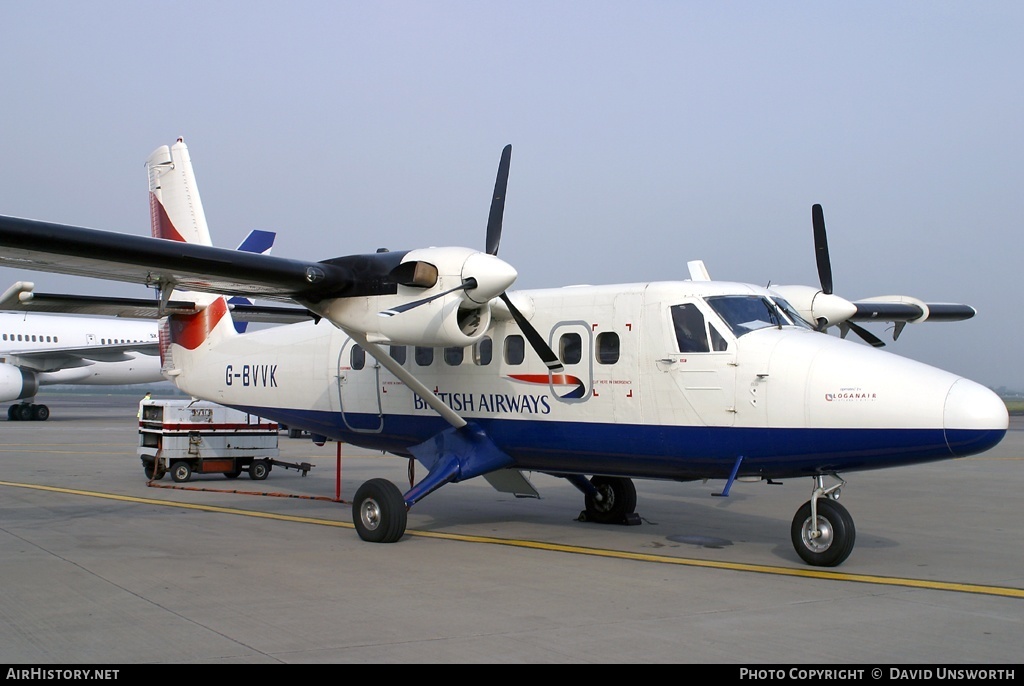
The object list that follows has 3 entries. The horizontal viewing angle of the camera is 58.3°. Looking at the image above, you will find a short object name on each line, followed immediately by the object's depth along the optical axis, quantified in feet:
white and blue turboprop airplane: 27.61
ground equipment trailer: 53.47
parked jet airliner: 112.27
